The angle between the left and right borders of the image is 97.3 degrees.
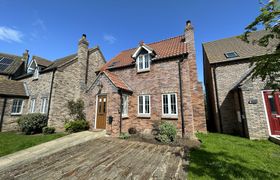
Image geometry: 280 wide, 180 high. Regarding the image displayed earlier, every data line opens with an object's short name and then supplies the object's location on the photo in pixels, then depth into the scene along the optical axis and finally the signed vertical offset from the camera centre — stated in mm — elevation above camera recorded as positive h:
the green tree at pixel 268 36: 2648 +1730
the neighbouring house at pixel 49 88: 13461 +2639
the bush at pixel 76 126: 11199 -1470
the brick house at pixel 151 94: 9992 +1402
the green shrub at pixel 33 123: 11789 -1243
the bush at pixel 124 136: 9269 -1942
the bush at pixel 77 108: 12602 +190
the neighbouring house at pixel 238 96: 8680 +1146
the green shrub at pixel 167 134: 8344 -1633
